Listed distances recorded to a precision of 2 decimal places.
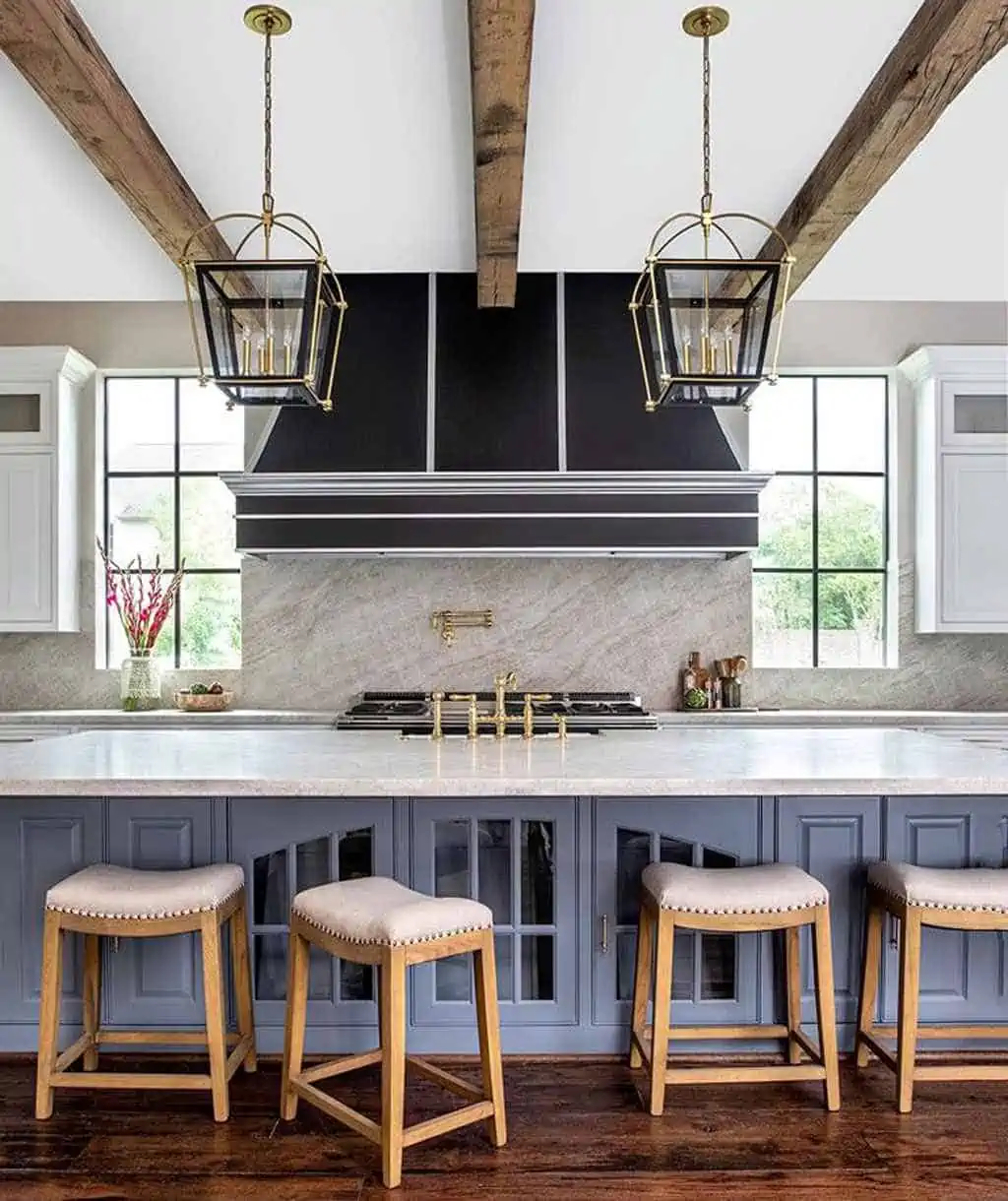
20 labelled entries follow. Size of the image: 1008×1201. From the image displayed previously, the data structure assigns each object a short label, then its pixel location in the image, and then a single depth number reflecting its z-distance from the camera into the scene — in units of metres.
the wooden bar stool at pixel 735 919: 2.47
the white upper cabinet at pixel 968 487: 4.95
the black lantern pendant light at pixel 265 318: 2.38
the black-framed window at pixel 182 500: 5.49
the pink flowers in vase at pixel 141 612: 5.13
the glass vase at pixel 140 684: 5.11
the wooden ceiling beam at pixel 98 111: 2.30
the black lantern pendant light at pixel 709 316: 2.43
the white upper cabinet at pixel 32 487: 4.98
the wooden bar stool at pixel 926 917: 2.53
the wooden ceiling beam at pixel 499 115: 2.18
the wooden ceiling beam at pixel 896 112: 2.28
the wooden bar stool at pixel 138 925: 2.46
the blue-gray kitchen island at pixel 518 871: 2.86
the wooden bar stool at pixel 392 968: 2.23
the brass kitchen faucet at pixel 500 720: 3.31
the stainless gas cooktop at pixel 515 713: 4.21
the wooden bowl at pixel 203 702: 5.06
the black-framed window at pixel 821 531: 5.50
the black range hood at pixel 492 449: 4.37
